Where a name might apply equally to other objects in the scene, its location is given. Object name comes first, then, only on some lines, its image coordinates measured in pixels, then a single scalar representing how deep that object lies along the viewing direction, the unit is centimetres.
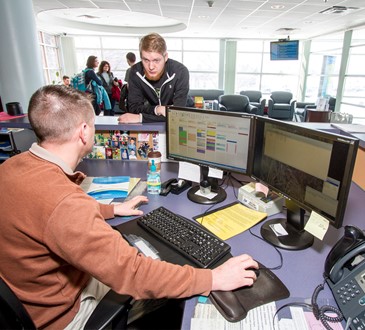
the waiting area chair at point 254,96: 910
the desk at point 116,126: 175
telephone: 72
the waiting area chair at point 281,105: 817
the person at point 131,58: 489
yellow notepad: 112
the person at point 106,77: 616
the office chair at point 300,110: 800
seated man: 71
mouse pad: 75
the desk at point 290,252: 83
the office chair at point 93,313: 67
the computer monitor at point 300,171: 83
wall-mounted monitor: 725
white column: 292
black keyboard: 94
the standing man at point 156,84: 197
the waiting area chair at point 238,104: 775
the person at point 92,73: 549
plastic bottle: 144
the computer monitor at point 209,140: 126
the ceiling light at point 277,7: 487
